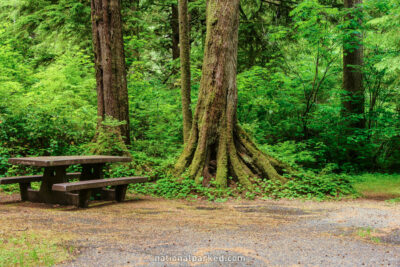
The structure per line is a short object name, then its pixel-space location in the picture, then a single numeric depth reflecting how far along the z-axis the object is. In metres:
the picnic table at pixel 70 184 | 5.71
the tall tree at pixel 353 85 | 13.62
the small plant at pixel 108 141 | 9.02
